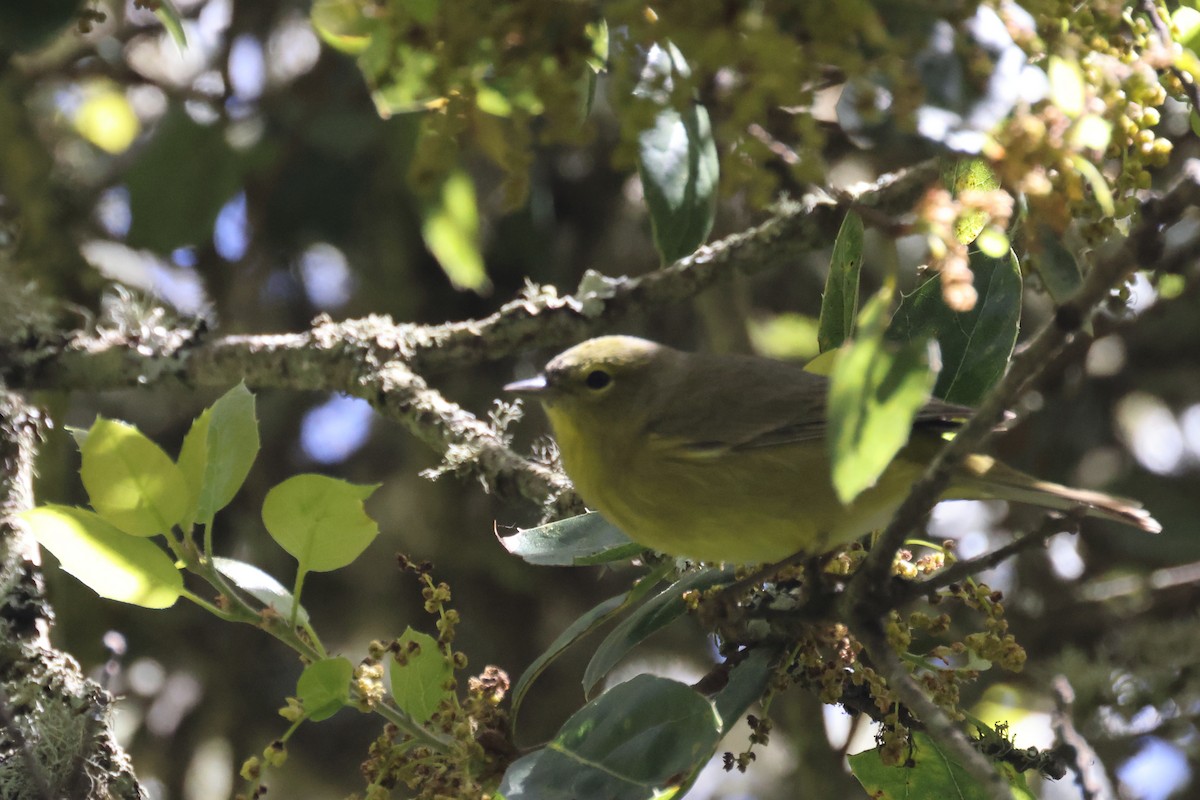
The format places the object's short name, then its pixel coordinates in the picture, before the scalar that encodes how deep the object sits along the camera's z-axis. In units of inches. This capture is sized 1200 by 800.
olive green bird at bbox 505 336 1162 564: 184.9
